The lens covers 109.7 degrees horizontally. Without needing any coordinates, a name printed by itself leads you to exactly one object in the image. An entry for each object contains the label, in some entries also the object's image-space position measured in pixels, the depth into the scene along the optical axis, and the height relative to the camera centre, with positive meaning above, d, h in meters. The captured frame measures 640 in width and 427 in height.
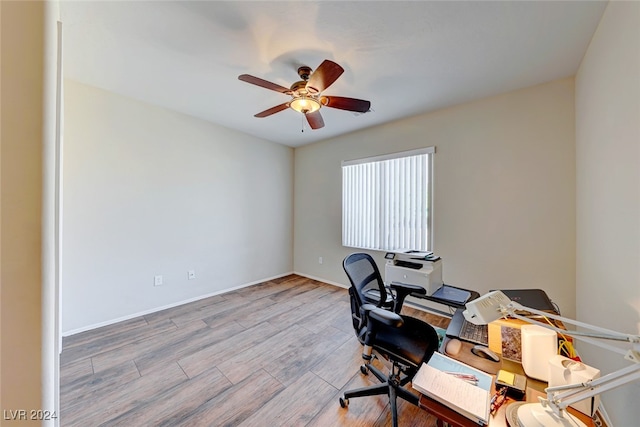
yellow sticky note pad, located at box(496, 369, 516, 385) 0.88 -0.66
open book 0.73 -0.63
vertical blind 2.95 +0.17
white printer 1.95 -0.51
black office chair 1.30 -0.80
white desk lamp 0.57 -0.45
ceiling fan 1.62 +0.98
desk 0.71 -0.67
